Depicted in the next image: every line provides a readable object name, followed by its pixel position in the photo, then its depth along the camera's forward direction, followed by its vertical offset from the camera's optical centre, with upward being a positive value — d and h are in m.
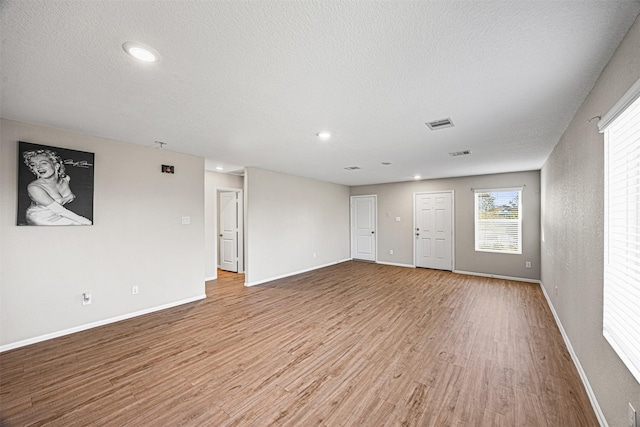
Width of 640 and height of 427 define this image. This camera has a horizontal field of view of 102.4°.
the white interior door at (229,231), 6.40 -0.44
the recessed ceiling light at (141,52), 1.53 +1.00
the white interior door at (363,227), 7.93 -0.42
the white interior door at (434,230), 6.60 -0.41
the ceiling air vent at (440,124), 2.74 +1.00
